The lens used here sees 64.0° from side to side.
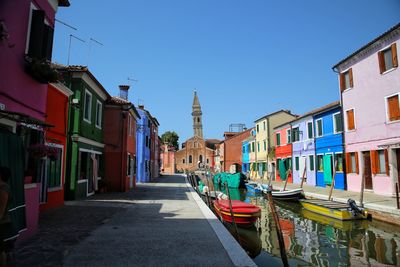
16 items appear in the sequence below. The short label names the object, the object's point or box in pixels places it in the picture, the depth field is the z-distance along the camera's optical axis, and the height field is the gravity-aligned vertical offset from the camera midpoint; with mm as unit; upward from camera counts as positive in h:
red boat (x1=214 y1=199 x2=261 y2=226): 13211 -1710
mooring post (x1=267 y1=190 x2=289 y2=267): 7816 -1689
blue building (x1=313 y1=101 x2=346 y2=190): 23469 +2184
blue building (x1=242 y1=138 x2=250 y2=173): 49938 +2563
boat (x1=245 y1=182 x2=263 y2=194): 28895 -1465
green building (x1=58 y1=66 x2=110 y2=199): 14422 +1890
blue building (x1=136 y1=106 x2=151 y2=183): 32131 +2650
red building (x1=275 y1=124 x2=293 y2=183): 33906 +2473
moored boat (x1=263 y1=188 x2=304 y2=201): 20625 -1484
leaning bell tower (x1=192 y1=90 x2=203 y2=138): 97625 +17046
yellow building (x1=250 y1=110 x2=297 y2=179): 39825 +4299
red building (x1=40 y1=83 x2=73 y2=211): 11508 +1136
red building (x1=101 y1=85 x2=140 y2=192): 19406 +1731
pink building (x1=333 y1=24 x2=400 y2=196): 17328 +3608
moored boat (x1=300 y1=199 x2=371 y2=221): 14438 -1768
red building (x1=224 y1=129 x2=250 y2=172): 57844 +4197
